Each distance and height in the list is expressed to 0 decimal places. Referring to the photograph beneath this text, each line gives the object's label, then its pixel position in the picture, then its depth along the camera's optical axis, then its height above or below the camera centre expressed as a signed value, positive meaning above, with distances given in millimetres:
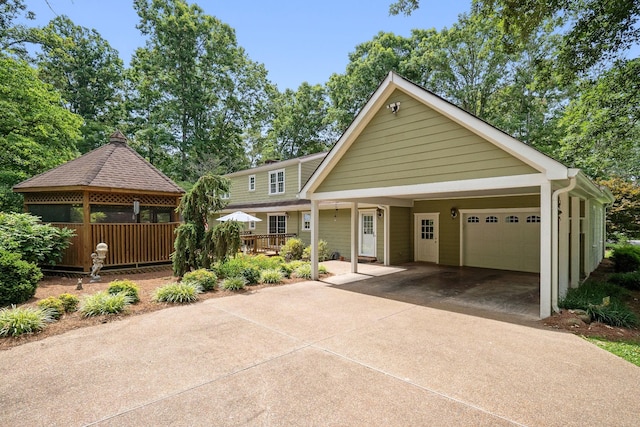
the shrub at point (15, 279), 6215 -1458
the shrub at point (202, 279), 7890 -1829
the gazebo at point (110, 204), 9977 +281
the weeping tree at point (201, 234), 8706 -691
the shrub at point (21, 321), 4875 -1841
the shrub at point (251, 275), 8820 -1941
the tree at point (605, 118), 8977 +2972
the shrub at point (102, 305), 5923 -1890
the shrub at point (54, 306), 5691 -1807
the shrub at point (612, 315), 5324 -1986
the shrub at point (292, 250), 14258 -1952
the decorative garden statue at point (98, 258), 9055 -1419
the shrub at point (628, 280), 8539 -2167
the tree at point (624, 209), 18703 -188
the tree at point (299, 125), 32625 +9363
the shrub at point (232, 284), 8109 -2017
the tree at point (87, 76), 25047 +11913
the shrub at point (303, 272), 10039 -2119
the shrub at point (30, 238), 7551 -708
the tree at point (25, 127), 12328 +3854
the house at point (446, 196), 5961 +381
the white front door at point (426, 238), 13141 -1328
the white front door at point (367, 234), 13711 -1188
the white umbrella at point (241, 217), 14336 -342
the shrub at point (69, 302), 5996 -1825
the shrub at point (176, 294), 6930 -1951
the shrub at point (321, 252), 13989 -2055
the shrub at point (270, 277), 9094 -2054
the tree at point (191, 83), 26266 +11921
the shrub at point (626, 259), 10789 -1972
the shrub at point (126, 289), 6776 -1796
